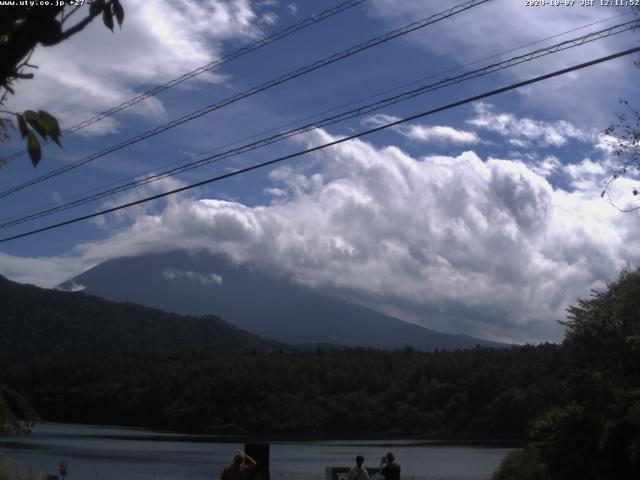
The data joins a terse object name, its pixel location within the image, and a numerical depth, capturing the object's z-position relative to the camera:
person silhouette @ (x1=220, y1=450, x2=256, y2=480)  11.79
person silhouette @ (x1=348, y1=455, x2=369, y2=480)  14.09
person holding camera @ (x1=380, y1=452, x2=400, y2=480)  14.77
